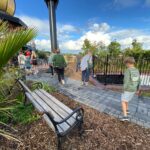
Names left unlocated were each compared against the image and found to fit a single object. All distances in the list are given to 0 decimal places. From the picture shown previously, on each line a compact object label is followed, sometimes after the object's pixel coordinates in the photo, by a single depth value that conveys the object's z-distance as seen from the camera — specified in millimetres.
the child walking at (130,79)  2431
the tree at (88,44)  15443
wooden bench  1735
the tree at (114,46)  16164
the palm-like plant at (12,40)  1353
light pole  5978
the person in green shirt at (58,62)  4997
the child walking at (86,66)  4965
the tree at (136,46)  15143
